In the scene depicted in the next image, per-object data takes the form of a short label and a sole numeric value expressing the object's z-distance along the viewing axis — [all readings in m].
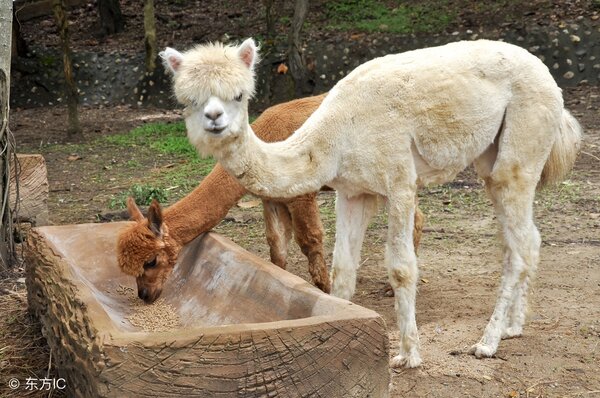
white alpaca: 4.40
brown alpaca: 5.26
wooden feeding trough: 3.23
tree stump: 7.36
